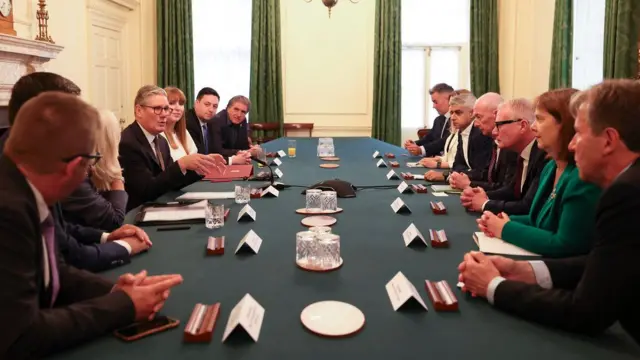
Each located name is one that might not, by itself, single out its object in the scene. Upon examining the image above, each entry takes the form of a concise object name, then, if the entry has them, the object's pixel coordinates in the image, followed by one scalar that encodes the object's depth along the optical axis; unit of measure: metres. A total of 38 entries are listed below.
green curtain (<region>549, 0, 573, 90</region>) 6.23
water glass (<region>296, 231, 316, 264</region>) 1.71
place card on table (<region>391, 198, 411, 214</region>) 2.53
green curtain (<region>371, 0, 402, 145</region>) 7.91
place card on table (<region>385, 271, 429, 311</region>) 1.35
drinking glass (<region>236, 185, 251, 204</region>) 2.76
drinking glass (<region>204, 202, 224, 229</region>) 2.20
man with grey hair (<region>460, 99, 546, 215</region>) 2.54
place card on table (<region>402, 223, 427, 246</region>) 1.94
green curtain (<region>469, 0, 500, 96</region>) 7.84
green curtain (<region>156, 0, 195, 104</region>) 7.88
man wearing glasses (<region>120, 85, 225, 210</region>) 2.98
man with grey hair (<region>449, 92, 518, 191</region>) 3.16
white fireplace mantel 4.71
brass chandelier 5.59
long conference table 1.15
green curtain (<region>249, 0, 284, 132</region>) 7.96
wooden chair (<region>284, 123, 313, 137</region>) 8.27
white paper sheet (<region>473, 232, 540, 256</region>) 1.83
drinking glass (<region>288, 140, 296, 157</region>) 5.06
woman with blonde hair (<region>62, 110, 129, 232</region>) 2.08
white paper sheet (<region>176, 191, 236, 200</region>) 2.87
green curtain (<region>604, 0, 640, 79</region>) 5.04
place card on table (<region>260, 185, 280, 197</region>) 2.93
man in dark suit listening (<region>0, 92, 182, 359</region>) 1.02
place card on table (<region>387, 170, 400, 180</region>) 3.58
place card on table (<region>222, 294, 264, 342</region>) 1.18
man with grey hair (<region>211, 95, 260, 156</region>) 5.63
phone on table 1.20
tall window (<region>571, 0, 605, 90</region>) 5.90
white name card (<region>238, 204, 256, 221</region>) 2.34
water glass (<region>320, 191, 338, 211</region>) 2.56
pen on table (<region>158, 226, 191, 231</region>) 2.18
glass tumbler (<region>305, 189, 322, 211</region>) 2.57
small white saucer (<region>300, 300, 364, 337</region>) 1.23
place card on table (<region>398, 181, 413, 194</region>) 3.07
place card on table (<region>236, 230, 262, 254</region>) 1.85
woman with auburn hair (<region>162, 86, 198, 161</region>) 4.08
